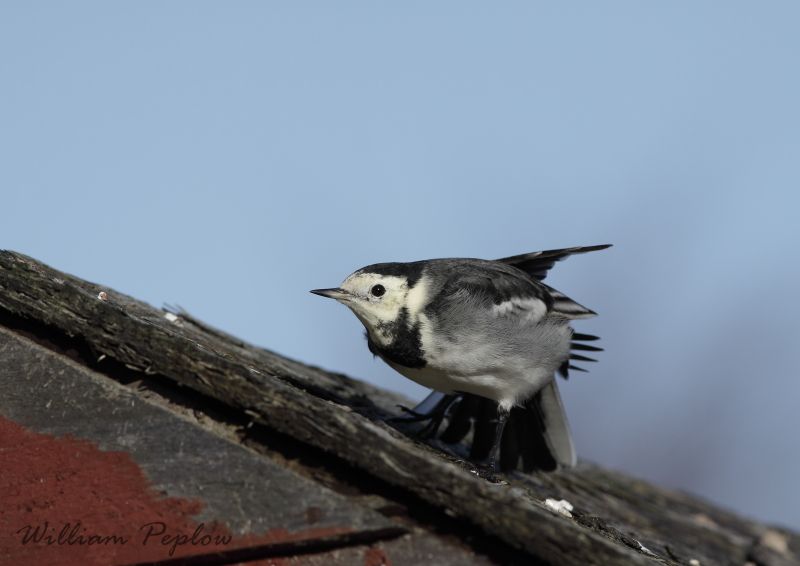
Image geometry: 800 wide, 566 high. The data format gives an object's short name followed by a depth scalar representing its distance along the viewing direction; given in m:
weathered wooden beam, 6.42
